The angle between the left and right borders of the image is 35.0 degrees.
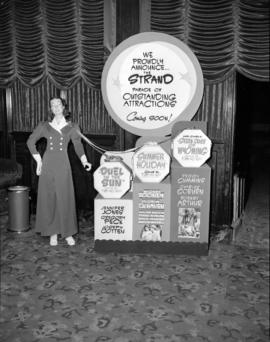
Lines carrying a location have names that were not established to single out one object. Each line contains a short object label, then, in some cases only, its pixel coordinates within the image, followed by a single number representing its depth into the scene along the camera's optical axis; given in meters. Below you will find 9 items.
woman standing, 4.54
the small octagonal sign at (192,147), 4.36
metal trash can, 4.99
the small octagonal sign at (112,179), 4.37
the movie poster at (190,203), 4.35
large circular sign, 4.60
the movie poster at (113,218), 4.39
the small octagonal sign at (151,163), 4.36
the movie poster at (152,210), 4.37
